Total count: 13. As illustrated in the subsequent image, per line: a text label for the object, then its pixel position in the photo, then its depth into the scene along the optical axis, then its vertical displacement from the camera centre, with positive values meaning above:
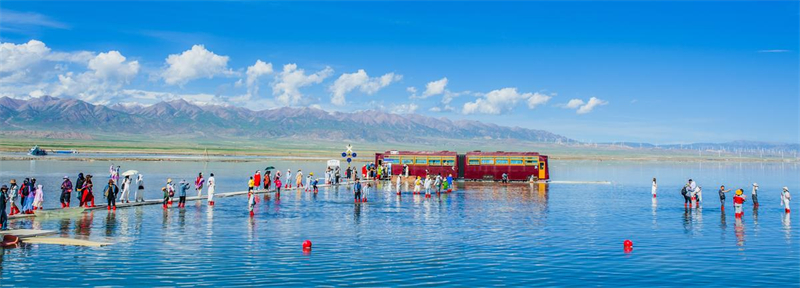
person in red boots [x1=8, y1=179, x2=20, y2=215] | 31.91 -1.13
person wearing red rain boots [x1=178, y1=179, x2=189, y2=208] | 37.97 -1.32
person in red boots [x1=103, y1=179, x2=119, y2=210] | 35.31 -1.25
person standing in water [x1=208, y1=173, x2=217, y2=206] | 40.44 -1.13
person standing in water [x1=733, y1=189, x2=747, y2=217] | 36.53 -1.98
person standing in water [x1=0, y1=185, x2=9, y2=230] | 26.12 -1.69
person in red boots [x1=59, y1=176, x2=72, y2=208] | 35.12 -1.08
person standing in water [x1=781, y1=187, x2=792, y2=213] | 40.22 -1.89
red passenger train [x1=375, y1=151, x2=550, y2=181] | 74.00 +0.54
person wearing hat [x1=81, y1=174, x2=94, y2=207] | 35.50 -1.15
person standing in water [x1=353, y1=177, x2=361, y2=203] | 44.59 -1.41
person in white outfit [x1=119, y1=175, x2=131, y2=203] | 38.62 -1.02
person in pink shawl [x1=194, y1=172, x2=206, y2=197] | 44.72 -0.79
